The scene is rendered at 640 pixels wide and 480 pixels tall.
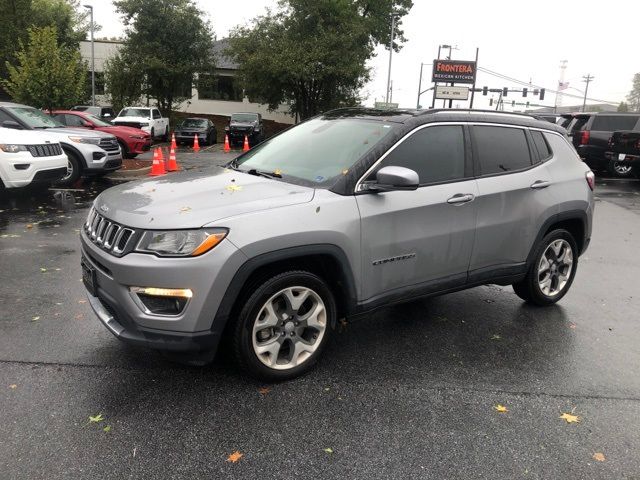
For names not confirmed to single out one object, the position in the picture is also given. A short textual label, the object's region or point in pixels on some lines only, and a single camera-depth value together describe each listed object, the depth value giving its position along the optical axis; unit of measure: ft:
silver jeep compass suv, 9.86
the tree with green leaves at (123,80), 101.14
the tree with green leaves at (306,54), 100.48
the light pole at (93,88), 101.03
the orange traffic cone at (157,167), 41.24
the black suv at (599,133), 52.75
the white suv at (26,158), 27.43
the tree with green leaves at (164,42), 101.55
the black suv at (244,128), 90.17
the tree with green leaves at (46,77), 53.11
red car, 47.61
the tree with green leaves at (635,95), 364.46
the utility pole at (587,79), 270.83
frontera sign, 131.75
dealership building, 133.90
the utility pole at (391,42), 123.66
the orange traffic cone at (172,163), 45.08
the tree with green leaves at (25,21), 103.14
